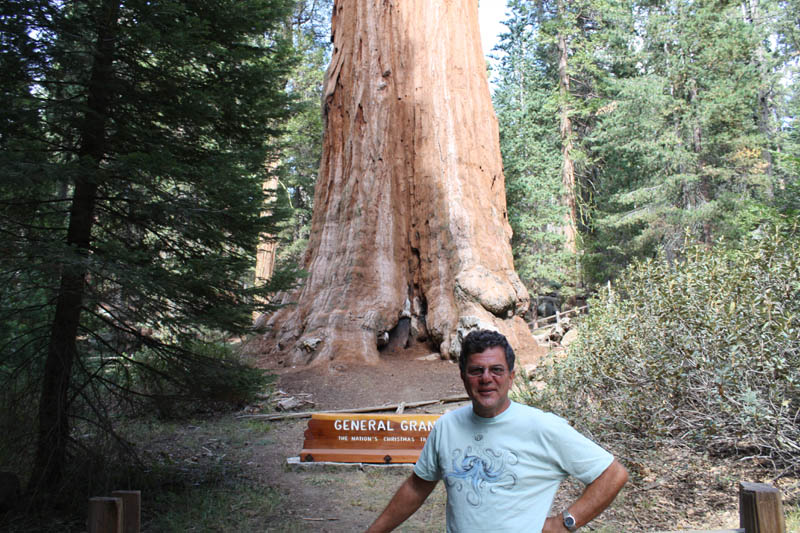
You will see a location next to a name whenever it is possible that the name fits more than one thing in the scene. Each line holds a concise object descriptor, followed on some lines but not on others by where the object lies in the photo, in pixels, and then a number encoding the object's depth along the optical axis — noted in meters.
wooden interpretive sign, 6.42
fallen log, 8.49
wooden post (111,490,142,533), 2.37
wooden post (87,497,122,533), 2.31
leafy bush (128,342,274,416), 5.39
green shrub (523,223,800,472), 4.42
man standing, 1.92
